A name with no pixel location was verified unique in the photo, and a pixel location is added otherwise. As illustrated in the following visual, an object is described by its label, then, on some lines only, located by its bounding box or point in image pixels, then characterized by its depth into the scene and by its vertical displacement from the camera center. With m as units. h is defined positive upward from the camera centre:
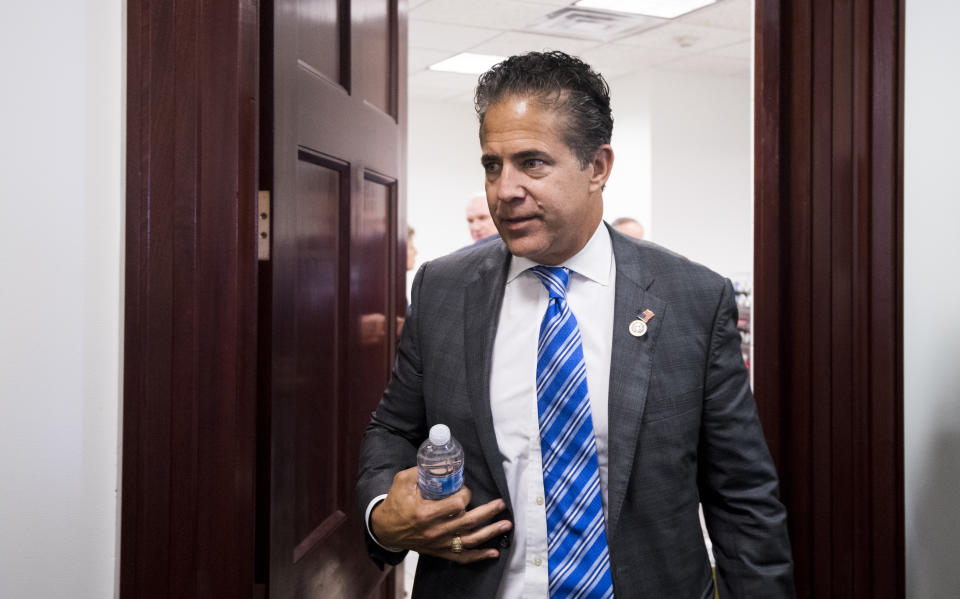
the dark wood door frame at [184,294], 1.15 +0.01
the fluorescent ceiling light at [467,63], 5.62 +1.82
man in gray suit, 1.13 -0.16
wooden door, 1.34 +0.07
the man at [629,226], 5.03 +0.52
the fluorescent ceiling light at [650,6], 4.35 +1.72
